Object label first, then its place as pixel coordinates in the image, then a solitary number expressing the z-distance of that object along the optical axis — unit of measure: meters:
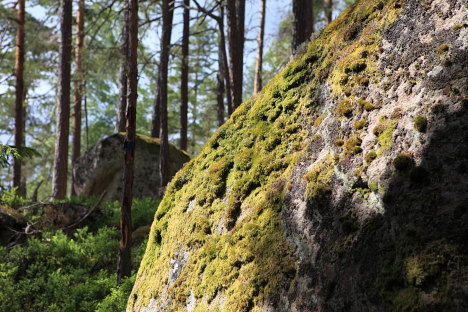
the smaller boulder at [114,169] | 13.72
